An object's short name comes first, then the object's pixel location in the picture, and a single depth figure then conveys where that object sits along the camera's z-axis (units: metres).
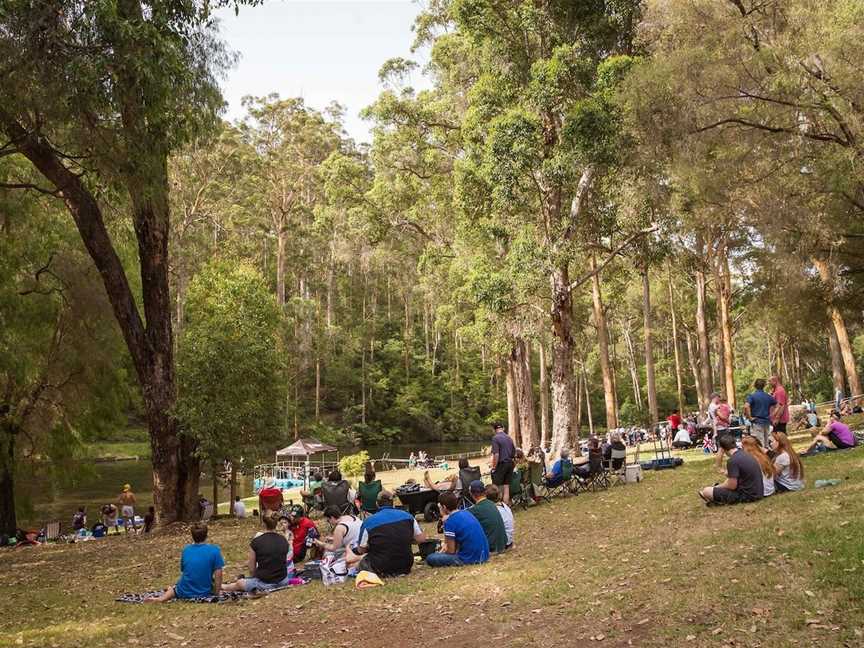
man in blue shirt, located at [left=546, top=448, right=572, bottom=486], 13.32
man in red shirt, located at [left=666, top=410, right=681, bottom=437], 21.58
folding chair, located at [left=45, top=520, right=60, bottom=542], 17.58
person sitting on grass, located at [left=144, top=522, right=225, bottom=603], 7.36
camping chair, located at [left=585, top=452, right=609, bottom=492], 13.68
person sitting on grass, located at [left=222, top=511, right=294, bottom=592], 7.59
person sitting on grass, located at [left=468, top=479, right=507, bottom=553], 8.38
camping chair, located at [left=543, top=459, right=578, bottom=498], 13.35
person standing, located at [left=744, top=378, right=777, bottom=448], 11.95
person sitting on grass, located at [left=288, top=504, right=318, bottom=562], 9.27
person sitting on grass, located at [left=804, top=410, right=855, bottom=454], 12.32
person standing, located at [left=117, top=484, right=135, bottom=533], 18.61
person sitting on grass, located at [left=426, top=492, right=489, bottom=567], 7.85
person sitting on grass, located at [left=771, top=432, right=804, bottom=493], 9.03
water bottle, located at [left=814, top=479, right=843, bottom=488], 8.95
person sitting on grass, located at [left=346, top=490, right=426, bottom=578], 7.59
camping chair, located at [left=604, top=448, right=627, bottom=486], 14.36
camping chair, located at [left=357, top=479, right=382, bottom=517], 11.25
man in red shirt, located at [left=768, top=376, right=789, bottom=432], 12.54
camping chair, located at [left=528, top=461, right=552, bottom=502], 12.91
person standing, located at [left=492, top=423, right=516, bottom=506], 11.42
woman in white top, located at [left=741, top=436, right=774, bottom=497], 8.87
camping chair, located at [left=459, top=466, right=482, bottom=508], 11.12
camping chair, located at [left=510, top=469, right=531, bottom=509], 12.15
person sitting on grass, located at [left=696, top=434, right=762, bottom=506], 8.78
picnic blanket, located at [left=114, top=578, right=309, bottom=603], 7.32
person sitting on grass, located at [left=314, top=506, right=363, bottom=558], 7.96
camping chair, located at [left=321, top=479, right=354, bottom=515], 10.98
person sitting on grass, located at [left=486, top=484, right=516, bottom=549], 8.70
